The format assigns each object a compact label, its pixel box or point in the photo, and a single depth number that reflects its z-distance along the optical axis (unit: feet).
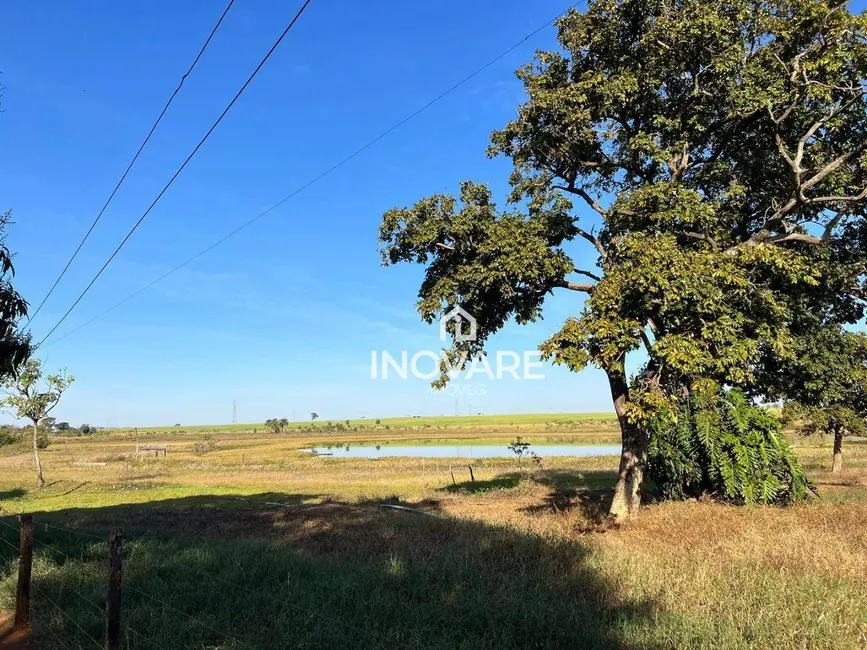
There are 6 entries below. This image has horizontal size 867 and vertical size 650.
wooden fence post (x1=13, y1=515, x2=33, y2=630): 23.29
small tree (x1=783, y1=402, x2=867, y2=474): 81.64
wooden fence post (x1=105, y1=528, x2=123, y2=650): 17.24
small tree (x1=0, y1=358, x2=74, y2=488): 119.14
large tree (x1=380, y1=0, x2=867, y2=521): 38.37
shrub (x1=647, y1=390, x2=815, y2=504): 48.67
